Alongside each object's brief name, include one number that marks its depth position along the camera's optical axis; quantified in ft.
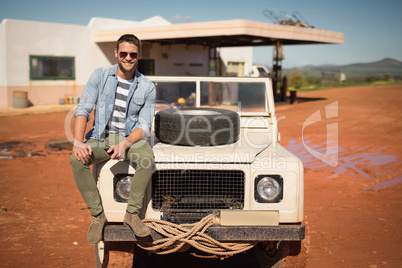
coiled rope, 9.52
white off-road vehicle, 9.64
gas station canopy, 54.54
